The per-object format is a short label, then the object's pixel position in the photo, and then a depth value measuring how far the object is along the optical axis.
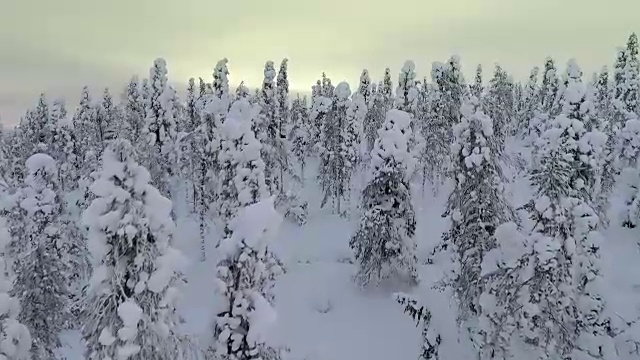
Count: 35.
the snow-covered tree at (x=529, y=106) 75.35
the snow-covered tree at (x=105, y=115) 74.06
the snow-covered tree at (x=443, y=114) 47.09
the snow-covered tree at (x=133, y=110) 55.31
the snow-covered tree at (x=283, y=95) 52.02
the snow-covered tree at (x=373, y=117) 60.53
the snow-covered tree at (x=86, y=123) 73.44
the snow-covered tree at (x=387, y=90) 72.79
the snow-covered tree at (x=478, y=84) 70.49
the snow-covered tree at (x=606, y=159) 26.93
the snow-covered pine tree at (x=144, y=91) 70.60
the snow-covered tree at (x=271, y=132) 41.47
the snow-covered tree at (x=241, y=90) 46.78
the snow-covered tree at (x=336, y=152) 47.62
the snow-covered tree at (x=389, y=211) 29.03
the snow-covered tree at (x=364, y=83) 63.11
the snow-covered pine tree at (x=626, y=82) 58.00
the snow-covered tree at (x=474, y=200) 22.73
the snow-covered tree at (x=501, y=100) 55.70
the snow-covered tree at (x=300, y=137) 61.41
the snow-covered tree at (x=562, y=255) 18.42
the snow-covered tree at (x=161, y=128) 43.59
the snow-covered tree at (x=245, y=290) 14.46
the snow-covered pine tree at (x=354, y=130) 48.34
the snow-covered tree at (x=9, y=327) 13.98
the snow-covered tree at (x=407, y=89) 51.81
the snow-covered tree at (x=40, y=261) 20.75
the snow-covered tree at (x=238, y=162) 27.22
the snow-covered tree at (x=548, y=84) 72.22
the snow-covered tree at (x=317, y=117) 52.61
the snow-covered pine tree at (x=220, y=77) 49.06
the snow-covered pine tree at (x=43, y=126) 62.97
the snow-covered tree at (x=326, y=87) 84.26
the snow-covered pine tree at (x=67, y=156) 61.01
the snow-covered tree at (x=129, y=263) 12.63
